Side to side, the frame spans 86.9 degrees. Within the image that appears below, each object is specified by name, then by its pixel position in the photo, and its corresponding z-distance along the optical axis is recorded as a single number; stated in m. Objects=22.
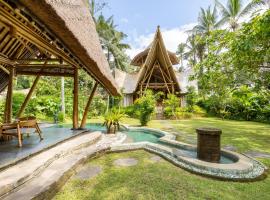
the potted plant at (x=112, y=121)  6.11
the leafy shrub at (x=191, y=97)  12.90
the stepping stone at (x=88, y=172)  2.68
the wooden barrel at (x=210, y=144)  3.15
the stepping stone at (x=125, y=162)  3.21
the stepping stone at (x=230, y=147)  4.05
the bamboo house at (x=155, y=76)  12.78
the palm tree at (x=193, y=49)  20.20
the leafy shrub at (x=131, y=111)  12.10
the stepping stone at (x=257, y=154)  3.61
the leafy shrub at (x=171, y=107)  11.25
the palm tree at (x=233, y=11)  15.30
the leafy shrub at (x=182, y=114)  11.38
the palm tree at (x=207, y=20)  18.16
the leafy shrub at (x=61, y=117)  9.14
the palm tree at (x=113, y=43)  18.32
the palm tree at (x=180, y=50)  25.85
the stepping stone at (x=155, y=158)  3.42
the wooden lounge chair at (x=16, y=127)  3.12
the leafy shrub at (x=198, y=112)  12.85
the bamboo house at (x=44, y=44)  1.92
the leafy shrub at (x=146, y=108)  7.89
